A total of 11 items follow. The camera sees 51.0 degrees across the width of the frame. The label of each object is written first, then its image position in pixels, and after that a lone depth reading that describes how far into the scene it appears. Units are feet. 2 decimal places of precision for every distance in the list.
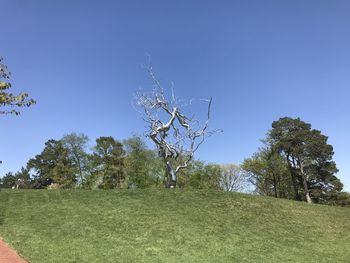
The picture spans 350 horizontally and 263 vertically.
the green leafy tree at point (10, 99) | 42.40
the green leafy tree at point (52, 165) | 214.38
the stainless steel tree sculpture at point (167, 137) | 82.55
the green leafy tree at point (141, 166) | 180.19
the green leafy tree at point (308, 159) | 165.08
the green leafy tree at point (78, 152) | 212.84
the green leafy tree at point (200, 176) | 183.99
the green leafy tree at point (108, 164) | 195.72
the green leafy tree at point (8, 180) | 333.80
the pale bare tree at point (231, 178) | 211.20
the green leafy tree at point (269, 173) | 176.24
